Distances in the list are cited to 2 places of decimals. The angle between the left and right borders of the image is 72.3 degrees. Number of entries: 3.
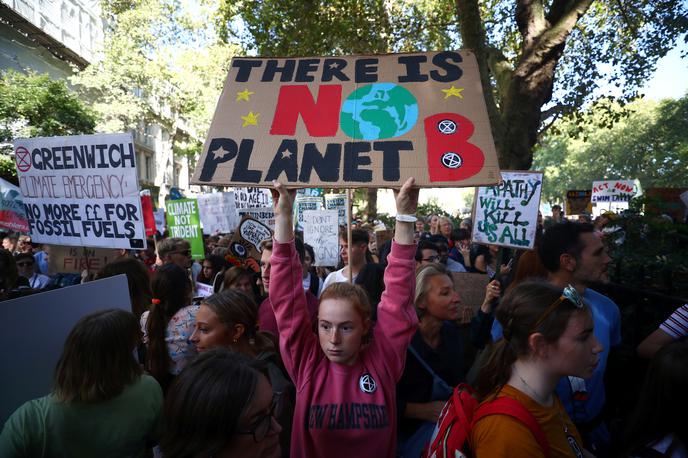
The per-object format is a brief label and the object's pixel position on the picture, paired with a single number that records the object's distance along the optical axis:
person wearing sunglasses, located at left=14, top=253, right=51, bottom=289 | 5.28
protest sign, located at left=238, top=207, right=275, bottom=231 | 7.36
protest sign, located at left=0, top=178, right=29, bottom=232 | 6.84
